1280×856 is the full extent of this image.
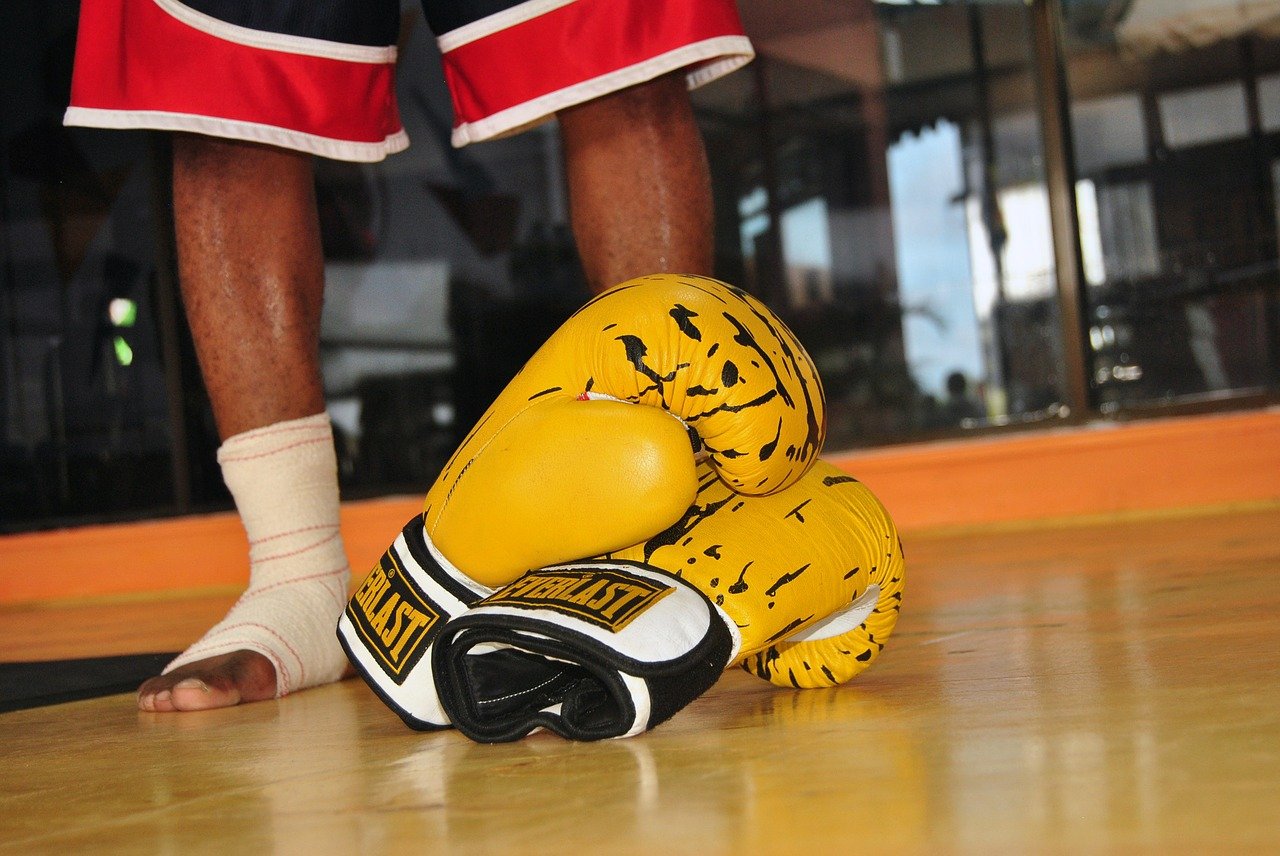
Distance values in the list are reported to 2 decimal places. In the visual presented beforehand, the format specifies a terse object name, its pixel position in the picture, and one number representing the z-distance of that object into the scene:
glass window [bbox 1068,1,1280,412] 5.93
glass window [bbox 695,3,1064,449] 6.17
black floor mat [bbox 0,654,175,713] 3.20
